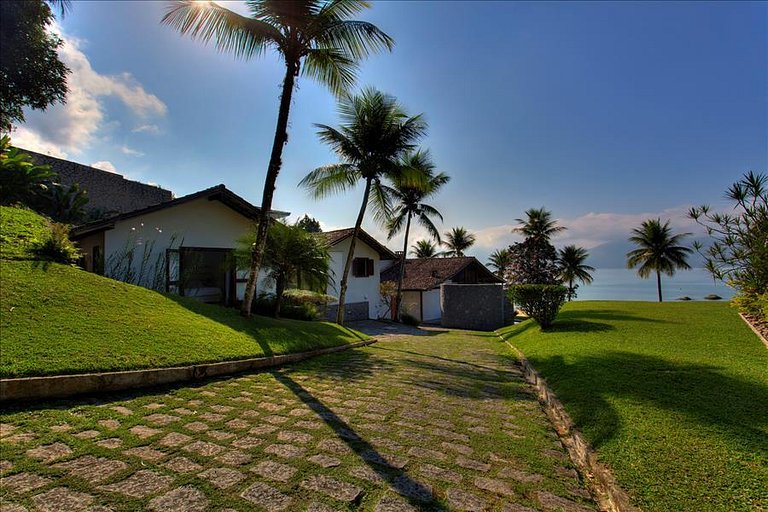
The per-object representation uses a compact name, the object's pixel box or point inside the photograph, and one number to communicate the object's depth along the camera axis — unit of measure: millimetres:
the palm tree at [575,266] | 36281
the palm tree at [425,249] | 45812
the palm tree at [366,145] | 13211
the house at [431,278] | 27875
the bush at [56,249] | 7582
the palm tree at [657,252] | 31734
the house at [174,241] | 10500
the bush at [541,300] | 11758
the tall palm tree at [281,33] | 7875
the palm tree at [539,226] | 32062
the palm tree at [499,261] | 45069
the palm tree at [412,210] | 22019
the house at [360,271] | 19828
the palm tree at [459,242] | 42344
